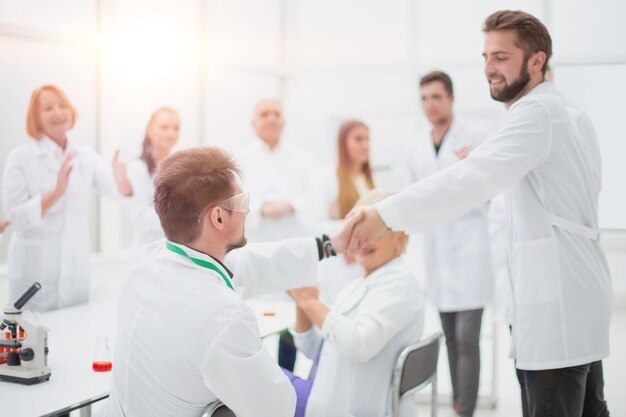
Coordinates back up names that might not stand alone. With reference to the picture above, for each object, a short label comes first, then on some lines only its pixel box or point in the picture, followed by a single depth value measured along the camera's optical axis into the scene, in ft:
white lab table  5.37
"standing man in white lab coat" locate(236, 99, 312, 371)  12.77
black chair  6.63
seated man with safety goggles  4.59
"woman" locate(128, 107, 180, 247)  11.88
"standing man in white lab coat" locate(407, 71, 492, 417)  10.98
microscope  5.80
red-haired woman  10.01
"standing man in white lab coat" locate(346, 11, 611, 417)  6.31
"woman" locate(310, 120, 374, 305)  12.57
